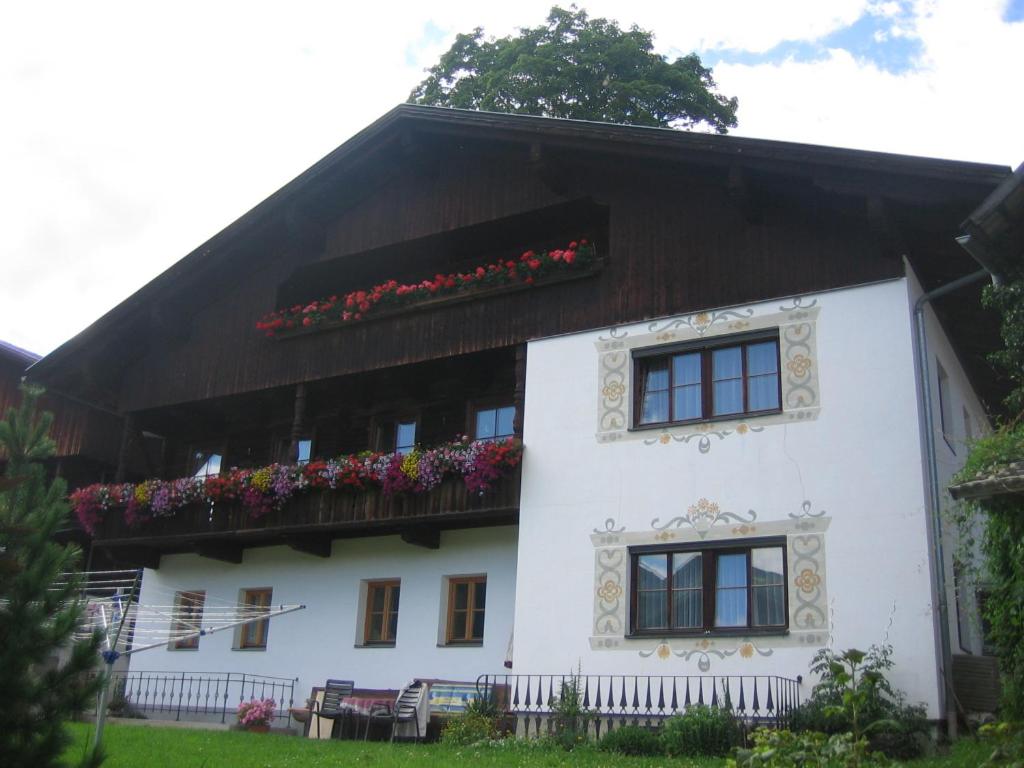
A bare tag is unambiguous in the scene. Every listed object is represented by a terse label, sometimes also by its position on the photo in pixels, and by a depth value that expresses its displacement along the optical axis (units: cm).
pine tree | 770
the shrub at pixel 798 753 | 845
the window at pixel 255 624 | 2027
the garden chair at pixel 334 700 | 1695
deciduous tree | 2827
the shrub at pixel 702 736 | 1300
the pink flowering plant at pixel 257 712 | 1772
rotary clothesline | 1692
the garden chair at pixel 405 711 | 1652
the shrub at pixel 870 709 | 1251
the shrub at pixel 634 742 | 1330
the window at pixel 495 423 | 1895
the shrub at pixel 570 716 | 1413
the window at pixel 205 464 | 2320
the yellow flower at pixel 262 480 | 1914
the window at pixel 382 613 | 1883
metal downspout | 1332
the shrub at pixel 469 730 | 1508
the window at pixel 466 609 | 1791
